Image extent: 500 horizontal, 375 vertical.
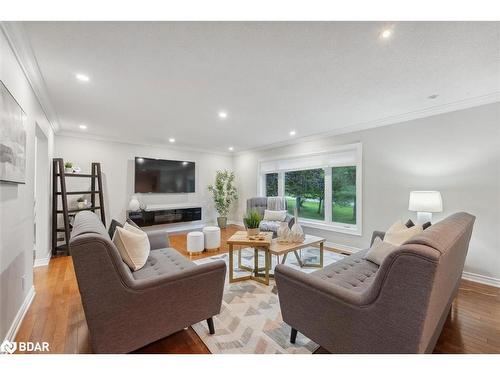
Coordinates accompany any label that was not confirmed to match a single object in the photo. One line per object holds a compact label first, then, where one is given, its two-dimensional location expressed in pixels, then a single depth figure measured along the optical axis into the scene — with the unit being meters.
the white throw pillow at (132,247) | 1.88
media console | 4.95
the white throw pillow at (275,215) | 4.68
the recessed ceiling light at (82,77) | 2.19
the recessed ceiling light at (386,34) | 1.56
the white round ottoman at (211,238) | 3.84
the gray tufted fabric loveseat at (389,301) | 0.96
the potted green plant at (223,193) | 6.27
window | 4.07
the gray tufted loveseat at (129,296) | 1.20
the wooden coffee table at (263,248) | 2.61
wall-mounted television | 5.15
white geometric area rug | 1.57
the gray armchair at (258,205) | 5.20
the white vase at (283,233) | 2.85
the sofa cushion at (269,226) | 4.24
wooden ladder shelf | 3.51
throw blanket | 4.95
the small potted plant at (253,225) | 2.96
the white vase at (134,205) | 4.91
